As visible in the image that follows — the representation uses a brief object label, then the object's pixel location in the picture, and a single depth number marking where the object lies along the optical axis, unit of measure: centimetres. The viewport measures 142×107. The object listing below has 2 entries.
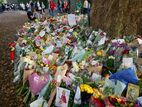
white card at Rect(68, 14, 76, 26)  484
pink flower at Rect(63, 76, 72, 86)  257
